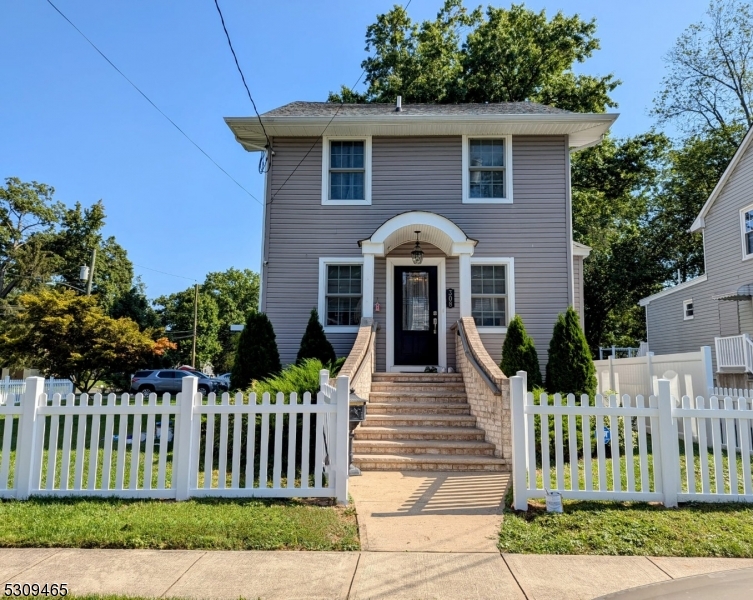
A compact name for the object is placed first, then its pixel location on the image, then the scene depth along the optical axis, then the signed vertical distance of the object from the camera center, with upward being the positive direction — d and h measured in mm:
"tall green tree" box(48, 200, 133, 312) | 35844 +7193
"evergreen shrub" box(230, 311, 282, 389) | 9203 -39
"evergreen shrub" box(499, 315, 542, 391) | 8953 +26
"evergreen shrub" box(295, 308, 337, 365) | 9477 +142
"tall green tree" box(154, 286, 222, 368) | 40688 +1941
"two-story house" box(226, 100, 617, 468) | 10336 +2755
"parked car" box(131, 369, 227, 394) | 23641 -1408
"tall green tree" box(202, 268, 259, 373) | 44938 +5004
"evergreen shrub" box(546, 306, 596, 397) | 8859 -107
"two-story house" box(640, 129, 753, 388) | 12820 +2118
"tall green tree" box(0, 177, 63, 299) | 33156 +7468
